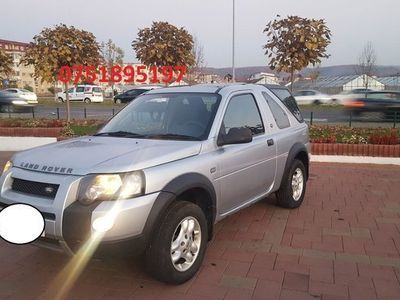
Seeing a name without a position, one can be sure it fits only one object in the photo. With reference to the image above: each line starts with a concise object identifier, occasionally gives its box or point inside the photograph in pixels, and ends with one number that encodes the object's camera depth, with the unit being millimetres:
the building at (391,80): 73562
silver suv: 3160
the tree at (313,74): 68312
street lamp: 21442
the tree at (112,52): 57812
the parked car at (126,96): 37141
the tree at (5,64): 16867
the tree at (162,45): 15500
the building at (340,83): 60681
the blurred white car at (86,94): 40062
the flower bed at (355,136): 9555
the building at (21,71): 104000
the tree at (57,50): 13344
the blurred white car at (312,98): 35406
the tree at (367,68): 52484
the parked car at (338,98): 34038
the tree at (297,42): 12406
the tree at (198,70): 38350
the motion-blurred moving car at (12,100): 26672
